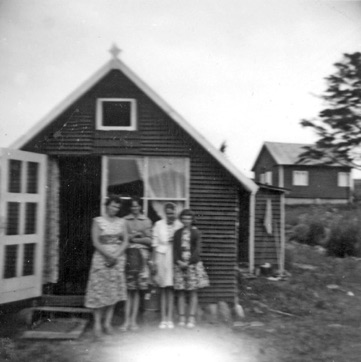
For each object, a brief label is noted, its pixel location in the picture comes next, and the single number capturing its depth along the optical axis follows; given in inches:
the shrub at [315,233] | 673.6
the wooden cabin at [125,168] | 276.7
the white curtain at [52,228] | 283.4
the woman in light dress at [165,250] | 255.3
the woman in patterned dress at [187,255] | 254.7
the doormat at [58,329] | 232.2
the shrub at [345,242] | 597.6
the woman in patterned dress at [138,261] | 247.8
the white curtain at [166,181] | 294.2
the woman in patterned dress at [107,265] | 237.6
